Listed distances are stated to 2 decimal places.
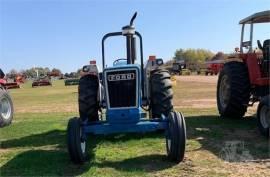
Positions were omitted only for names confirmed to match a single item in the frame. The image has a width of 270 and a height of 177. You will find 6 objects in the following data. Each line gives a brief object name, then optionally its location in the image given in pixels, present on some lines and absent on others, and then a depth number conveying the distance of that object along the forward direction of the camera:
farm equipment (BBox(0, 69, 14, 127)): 7.90
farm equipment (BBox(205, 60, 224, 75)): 34.87
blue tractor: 4.61
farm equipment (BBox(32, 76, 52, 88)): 36.99
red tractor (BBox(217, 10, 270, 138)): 6.77
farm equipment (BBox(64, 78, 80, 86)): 35.76
